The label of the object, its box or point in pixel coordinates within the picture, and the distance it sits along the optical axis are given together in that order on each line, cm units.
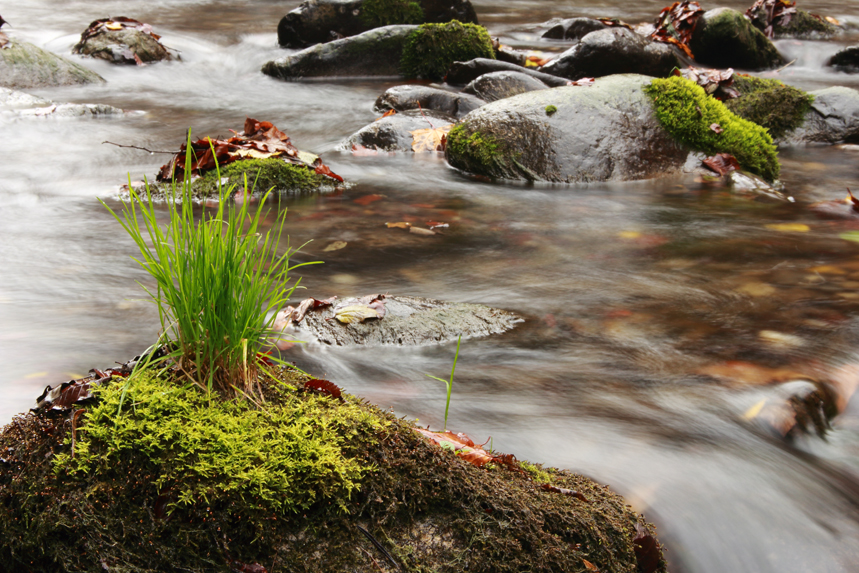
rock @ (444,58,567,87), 1031
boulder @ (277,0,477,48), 1303
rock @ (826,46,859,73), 1280
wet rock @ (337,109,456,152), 770
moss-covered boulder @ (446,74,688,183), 664
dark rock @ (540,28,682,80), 1023
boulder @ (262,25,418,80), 1152
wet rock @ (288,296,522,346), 327
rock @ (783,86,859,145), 821
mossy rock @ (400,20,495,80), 1122
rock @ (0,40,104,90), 1027
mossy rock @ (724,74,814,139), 834
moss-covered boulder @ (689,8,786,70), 1229
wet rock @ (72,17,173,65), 1186
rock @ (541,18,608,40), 1427
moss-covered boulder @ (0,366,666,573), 155
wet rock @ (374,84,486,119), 876
